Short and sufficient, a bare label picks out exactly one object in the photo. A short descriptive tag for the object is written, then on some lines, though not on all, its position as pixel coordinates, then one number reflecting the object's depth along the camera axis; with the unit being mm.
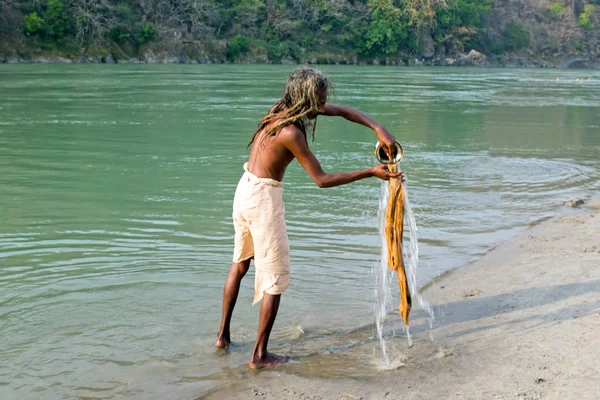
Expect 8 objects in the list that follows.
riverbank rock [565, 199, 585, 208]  9273
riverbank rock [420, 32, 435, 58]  86331
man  4387
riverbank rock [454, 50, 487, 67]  87250
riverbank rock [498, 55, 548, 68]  92562
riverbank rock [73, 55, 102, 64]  56350
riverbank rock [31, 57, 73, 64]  55125
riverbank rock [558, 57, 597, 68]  96062
